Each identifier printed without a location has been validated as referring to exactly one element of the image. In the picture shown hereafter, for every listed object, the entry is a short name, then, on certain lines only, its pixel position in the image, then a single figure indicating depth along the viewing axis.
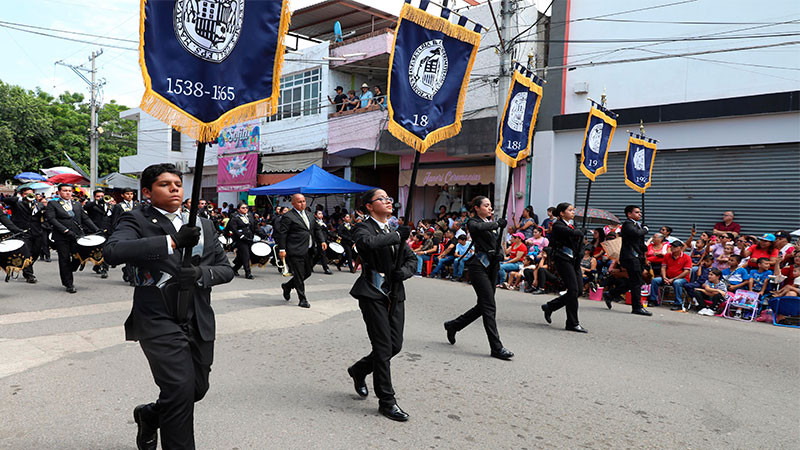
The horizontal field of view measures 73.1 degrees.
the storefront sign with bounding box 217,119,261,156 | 26.95
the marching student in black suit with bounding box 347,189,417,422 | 4.09
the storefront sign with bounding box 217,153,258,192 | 26.67
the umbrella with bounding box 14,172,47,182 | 27.00
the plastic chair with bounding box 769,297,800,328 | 8.73
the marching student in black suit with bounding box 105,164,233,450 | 2.83
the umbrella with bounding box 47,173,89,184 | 30.09
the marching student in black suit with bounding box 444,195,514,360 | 5.91
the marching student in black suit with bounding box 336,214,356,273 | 14.85
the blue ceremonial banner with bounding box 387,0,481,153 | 4.93
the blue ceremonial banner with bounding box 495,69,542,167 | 7.31
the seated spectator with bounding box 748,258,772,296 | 9.52
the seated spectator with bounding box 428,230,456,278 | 14.14
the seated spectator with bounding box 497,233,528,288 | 12.72
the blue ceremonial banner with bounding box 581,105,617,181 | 9.83
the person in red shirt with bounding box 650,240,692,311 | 10.42
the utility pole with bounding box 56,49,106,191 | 33.28
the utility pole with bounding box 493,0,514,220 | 13.31
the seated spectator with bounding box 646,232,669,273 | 10.80
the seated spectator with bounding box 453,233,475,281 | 13.56
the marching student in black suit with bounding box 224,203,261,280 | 12.19
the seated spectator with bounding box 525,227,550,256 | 12.94
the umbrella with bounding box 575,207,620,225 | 13.76
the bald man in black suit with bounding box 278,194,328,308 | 8.66
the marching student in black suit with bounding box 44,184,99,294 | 9.16
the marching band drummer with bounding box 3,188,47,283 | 10.09
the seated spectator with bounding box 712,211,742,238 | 12.68
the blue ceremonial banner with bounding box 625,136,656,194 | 11.44
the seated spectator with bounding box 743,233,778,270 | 9.77
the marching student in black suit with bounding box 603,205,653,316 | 9.09
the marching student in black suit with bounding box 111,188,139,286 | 10.73
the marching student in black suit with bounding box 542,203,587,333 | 7.33
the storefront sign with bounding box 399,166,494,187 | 18.00
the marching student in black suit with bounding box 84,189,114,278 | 11.49
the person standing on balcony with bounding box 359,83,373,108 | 21.53
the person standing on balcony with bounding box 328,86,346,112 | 22.25
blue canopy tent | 17.08
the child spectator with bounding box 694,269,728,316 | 9.77
